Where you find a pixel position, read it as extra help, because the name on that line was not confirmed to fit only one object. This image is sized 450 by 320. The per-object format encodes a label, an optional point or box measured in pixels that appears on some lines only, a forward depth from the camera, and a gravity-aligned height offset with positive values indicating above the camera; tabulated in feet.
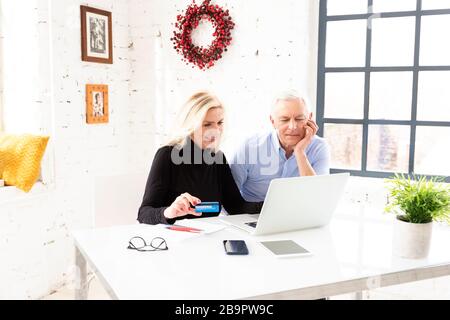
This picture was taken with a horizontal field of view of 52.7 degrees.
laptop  5.17 -1.04
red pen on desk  5.73 -1.43
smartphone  4.90 -1.45
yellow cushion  9.01 -0.95
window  10.15 +0.75
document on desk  5.76 -1.44
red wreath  11.27 +2.09
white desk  4.04 -1.50
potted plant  4.85 -1.04
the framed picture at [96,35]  10.75 +1.94
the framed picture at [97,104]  11.05 +0.28
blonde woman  7.09 -0.80
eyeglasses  5.03 -1.47
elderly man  7.76 -0.61
